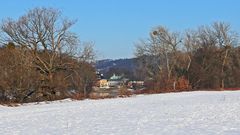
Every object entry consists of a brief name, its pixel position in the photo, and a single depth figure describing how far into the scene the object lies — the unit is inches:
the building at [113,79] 4768.2
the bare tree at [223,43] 3149.6
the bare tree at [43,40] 1951.3
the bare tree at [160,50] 3082.4
